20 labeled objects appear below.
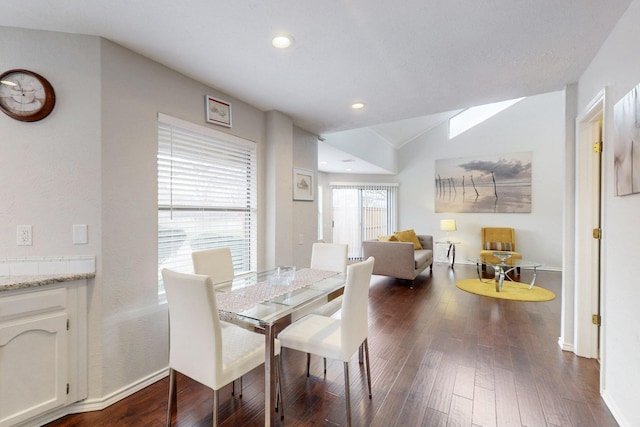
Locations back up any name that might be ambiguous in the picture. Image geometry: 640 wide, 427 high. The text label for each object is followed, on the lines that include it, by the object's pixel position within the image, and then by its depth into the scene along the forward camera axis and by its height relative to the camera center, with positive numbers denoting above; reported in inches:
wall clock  63.5 +27.1
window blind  87.4 +6.2
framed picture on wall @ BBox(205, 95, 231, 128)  97.3 +36.5
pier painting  239.6 +25.3
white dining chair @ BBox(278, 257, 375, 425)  63.2 -30.8
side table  256.6 -36.0
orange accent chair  235.3 -24.0
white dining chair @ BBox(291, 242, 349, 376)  104.7 -17.7
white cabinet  57.4 -30.9
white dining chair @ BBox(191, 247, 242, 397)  85.5 -17.0
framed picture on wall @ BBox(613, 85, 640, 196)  55.1 +14.3
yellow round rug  157.5 -48.7
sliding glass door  297.0 -0.6
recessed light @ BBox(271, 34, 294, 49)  69.5 +43.9
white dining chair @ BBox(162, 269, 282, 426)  52.5 -26.5
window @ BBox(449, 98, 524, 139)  249.9 +90.5
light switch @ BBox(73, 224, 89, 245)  68.4 -5.6
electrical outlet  65.0 -5.6
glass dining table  56.9 -21.9
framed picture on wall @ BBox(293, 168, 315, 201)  137.2 +14.3
